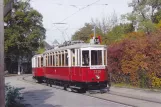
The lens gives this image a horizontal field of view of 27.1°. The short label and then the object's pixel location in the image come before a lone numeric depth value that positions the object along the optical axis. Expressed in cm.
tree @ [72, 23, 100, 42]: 6769
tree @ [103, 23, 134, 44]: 4275
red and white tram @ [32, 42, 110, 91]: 1952
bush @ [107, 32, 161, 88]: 1923
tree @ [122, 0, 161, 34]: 3985
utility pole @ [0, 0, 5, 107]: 681
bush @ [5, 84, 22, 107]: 1179
